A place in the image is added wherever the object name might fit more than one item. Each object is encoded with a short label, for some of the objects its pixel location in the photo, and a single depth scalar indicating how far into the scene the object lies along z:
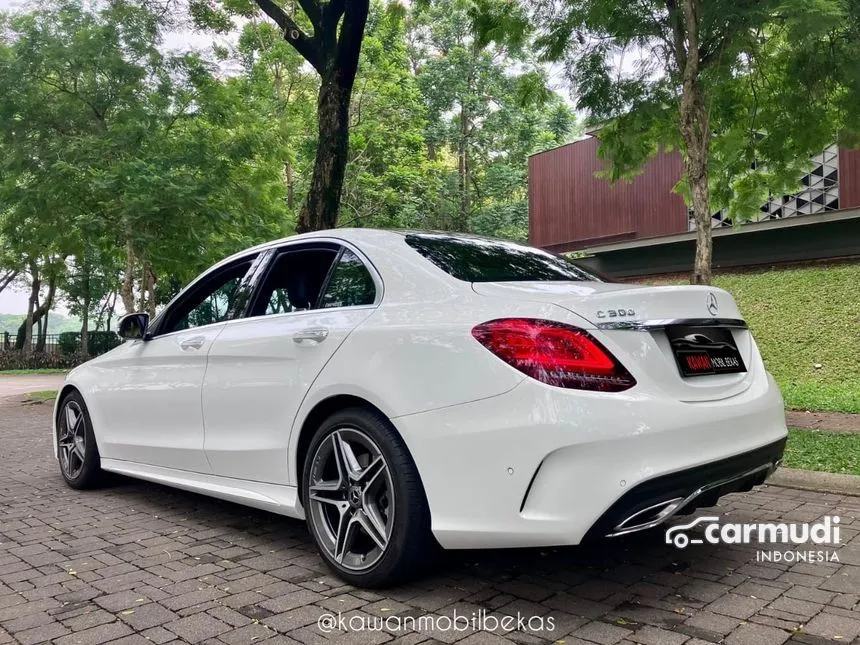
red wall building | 17.12
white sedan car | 2.61
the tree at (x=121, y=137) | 11.95
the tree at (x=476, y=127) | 30.88
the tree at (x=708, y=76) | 7.45
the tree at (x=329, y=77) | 9.62
